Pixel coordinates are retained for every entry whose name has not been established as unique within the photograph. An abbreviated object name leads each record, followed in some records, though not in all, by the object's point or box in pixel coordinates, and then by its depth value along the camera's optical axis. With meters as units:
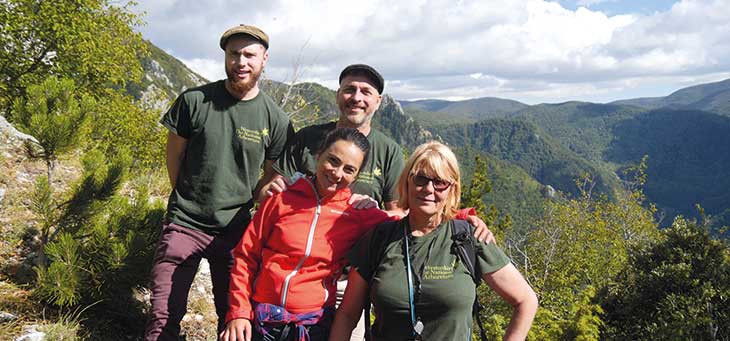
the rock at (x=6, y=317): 3.55
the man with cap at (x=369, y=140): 3.38
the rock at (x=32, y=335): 3.41
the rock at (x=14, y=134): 3.93
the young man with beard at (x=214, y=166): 3.24
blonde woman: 2.37
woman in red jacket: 2.59
